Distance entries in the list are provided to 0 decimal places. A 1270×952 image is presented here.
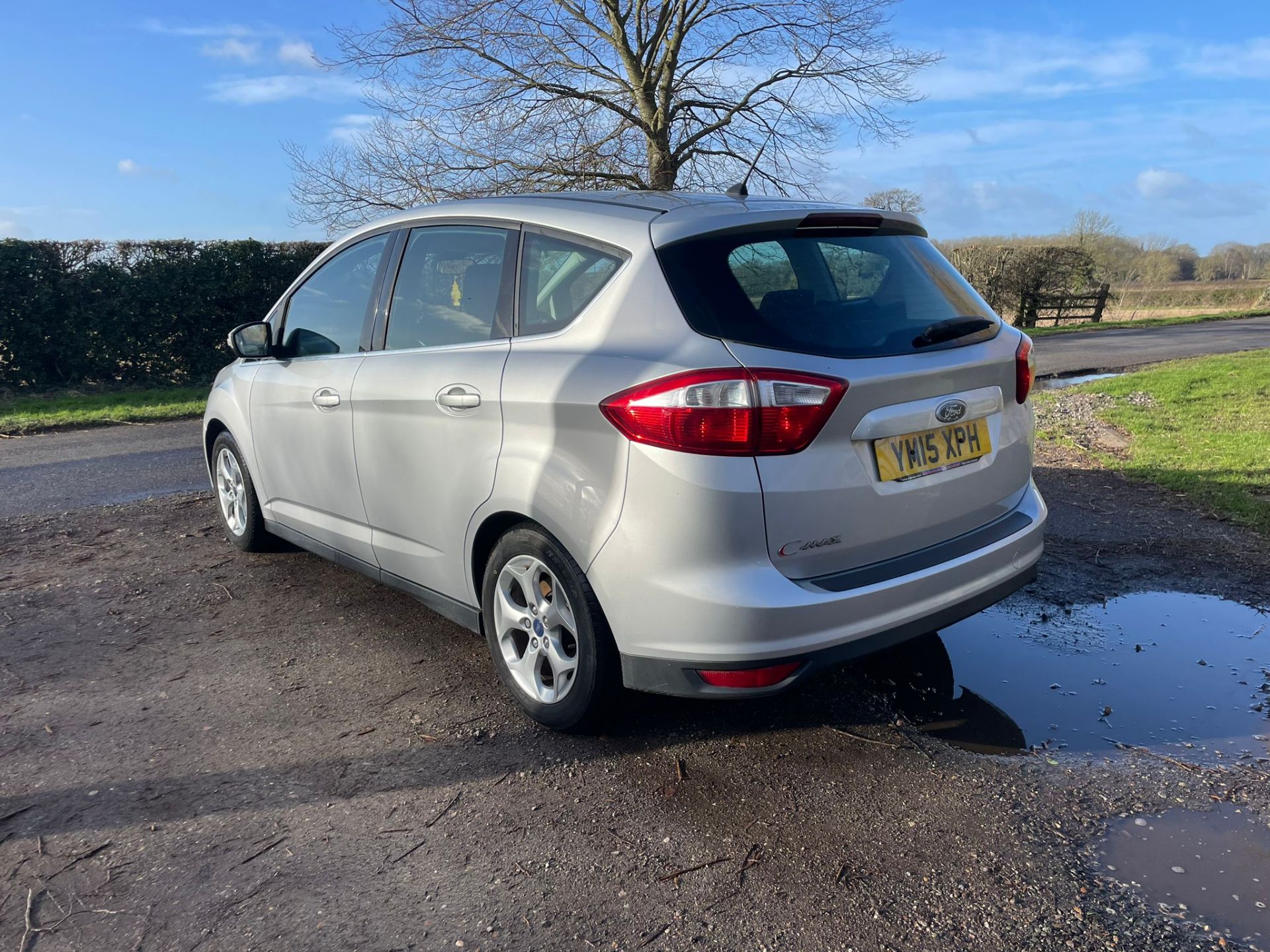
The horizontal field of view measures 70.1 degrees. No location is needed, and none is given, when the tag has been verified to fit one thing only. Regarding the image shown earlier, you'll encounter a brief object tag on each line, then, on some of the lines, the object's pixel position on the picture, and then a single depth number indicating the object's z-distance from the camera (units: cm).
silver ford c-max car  264
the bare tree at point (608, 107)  1562
